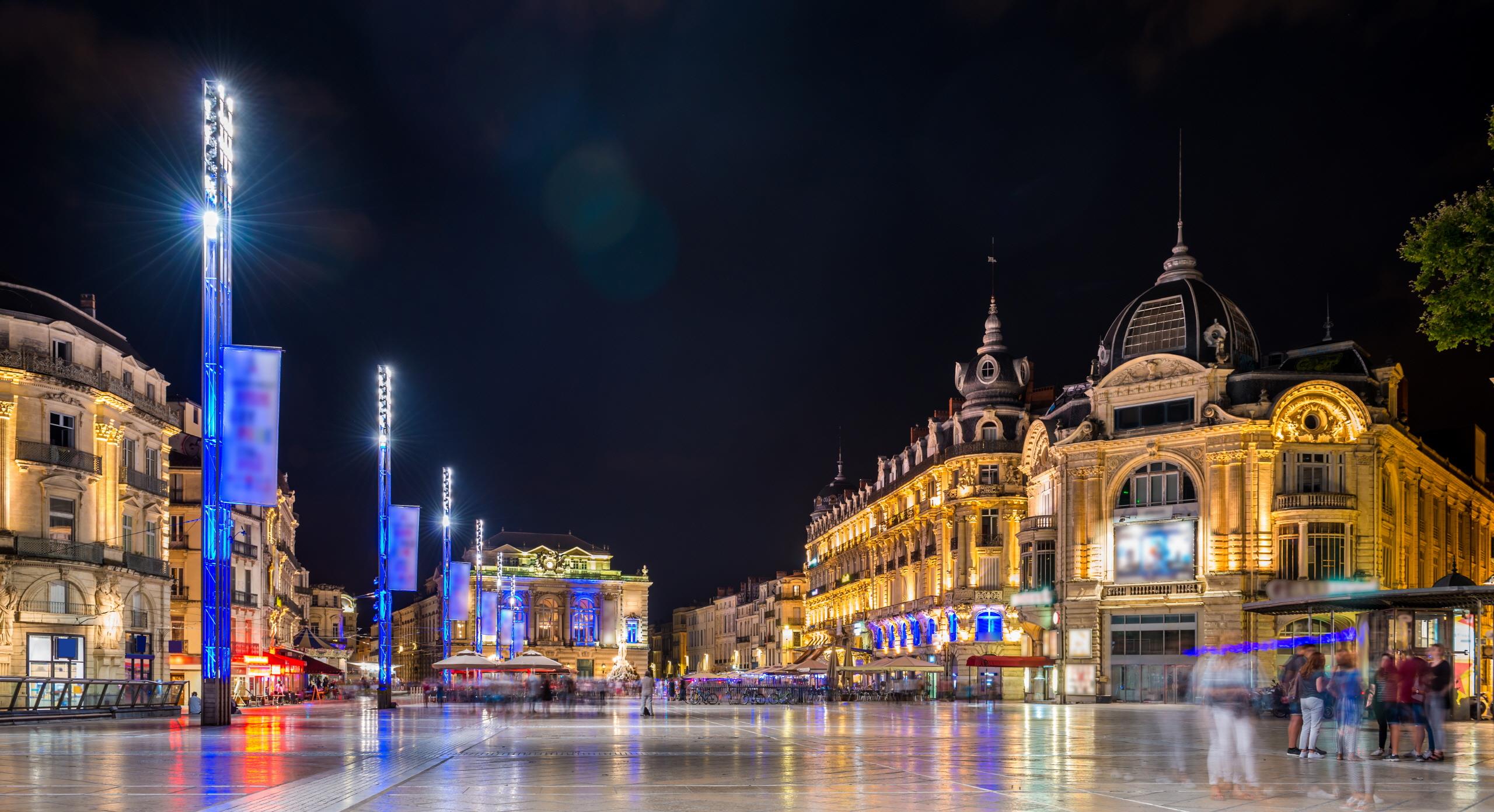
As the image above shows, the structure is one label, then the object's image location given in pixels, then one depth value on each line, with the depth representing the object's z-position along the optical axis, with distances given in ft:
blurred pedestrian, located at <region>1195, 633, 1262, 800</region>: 55.72
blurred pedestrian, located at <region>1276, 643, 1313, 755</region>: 75.61
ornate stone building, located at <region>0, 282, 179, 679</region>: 169.99
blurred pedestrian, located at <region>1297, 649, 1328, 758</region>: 72.38
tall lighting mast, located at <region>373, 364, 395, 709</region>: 170.81
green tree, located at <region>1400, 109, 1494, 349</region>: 72.84
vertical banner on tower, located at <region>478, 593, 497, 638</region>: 307.58
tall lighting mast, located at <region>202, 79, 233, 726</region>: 110.52
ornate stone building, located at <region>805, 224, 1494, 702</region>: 216.95
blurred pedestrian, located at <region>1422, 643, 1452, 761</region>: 74.23
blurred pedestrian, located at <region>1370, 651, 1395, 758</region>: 75.10
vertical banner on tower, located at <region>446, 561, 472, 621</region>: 244.01
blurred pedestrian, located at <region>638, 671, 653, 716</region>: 161.63
